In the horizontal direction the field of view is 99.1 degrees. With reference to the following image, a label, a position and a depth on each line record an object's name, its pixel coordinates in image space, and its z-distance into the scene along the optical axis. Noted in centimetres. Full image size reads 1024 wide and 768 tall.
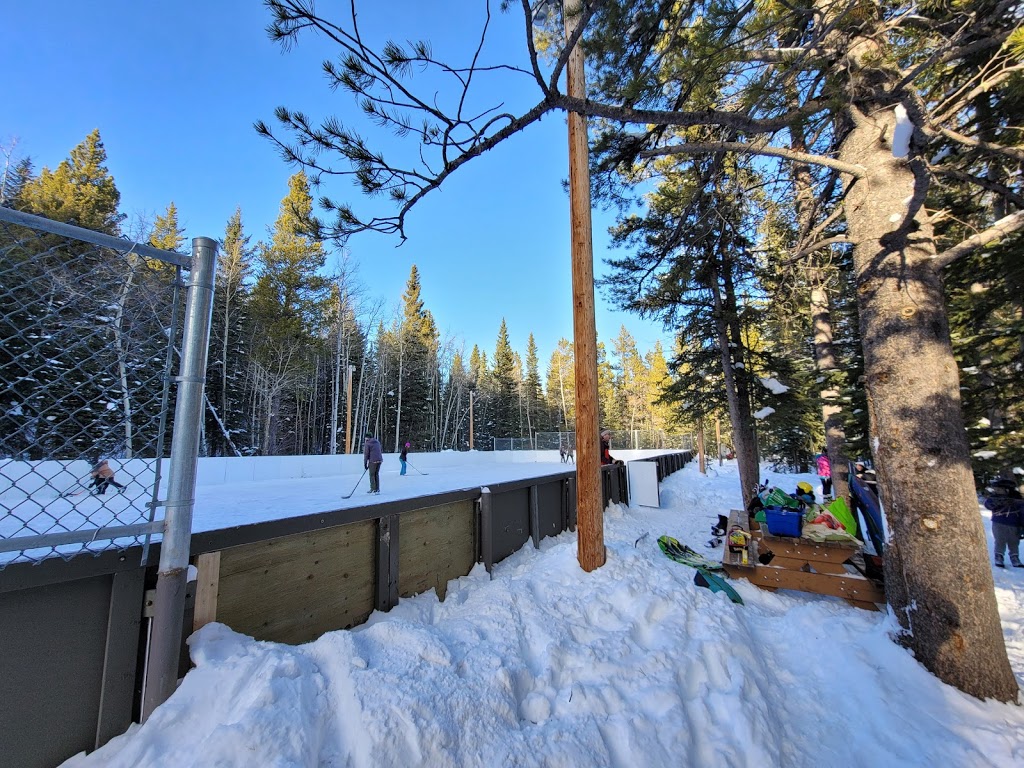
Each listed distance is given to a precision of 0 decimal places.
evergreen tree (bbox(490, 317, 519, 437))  4181
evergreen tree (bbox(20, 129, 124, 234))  1614
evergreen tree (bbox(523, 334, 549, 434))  4556
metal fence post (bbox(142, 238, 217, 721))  153
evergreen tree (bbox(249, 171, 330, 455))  2086
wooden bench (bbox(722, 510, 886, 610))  391
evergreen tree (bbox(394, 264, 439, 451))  3200
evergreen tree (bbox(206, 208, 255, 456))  1984
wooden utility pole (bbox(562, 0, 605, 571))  410
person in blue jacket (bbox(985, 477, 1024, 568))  586
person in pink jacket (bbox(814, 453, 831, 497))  1014
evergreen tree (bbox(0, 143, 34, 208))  1514
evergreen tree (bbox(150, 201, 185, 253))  2035
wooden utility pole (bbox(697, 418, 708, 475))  2138
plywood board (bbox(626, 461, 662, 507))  991
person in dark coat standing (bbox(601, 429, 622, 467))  880
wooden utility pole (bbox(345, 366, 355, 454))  2152
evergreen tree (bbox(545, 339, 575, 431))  4456
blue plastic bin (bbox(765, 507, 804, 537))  427
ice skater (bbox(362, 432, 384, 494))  984
